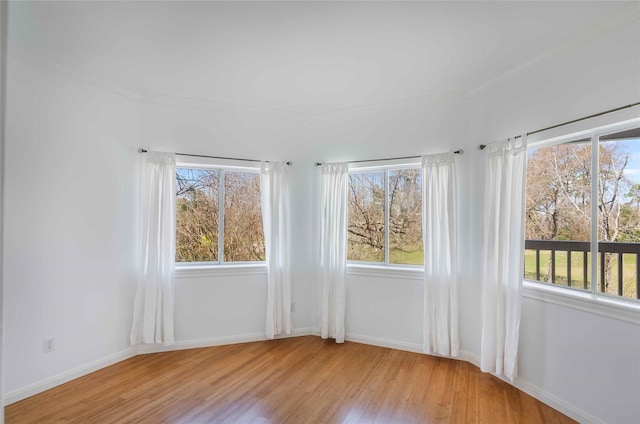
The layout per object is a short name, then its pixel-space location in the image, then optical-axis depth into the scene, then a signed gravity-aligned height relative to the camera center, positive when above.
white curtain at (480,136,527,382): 2.54 -0.33
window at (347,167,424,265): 3.52 +0.00
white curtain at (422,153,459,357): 3.10 -0.42
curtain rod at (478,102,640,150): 1.97 +0.73
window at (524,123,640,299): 2.12 +0.04
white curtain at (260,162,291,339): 3.60 -0.39
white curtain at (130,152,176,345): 3.17 -0.42
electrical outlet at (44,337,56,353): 2.56 -1.12
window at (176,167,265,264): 3.53 -0.02
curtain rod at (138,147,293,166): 3.22 +0.67
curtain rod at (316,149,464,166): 3.12 +0.67
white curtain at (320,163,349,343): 3.62 -0.39
